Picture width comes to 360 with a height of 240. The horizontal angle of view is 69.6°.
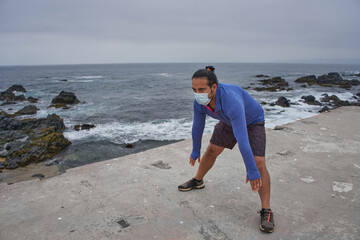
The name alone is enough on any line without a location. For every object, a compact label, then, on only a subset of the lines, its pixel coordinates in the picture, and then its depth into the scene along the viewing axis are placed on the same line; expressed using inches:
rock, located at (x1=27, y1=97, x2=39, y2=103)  876.1
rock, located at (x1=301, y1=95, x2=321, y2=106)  738.9
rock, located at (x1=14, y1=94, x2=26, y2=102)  902.5
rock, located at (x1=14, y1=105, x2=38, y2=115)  650.1
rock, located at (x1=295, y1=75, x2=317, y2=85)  1487.5
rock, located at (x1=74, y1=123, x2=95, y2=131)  487.0
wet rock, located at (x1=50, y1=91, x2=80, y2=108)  811.1
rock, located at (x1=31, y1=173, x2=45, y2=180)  206.7
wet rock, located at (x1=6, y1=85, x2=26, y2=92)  1189.6
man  92.0
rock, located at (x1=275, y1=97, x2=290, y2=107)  697.0
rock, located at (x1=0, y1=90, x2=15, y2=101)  914.9
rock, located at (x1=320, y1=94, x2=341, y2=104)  773.6
